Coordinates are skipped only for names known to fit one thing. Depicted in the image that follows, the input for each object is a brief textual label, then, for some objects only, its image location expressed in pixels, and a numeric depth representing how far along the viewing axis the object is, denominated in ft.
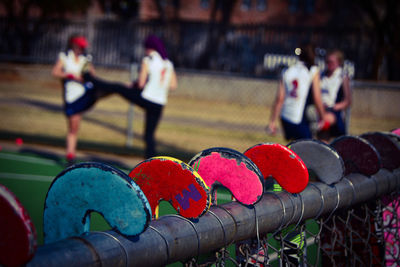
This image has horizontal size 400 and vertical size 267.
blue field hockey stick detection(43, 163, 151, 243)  8.34
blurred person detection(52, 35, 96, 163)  51.60
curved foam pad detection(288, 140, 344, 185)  13.17
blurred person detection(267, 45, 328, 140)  43.70
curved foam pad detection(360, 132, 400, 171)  16.81
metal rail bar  7.60
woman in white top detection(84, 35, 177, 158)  48.85
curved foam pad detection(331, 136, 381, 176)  14.90
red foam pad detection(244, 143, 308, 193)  11.84
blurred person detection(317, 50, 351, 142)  48.24
